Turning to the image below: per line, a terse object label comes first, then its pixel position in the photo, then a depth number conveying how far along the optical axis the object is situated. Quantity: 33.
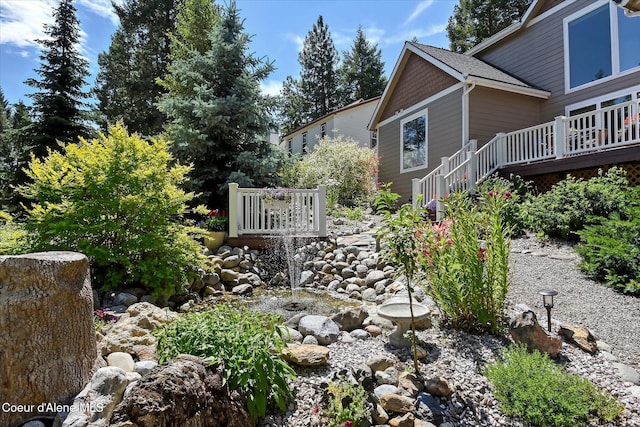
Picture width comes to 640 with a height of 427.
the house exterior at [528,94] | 7.29
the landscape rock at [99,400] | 1.59
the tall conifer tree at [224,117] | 8.85
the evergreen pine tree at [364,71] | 28.62
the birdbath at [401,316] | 2.92
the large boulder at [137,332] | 2.45
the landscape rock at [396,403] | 2.14
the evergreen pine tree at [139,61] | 18.44
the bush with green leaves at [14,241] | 4.15
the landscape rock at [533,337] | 2.77
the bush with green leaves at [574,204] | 5.22
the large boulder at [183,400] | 1.46
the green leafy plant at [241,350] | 1.96
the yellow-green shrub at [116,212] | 4.24
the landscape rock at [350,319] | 3.46
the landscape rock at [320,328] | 3.05
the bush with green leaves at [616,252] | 3.87
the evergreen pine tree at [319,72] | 30.19
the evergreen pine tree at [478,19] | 20.00
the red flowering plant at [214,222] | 7.22
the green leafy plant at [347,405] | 1.99
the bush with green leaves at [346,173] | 12.34
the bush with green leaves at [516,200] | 6.23
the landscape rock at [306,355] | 2.49
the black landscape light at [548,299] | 3.01
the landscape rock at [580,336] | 2.89
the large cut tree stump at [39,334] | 1.71
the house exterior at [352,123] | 18.52
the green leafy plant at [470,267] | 2.98
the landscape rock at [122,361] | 2.23
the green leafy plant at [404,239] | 2.57
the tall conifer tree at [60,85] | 12.86
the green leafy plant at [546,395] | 2.11
